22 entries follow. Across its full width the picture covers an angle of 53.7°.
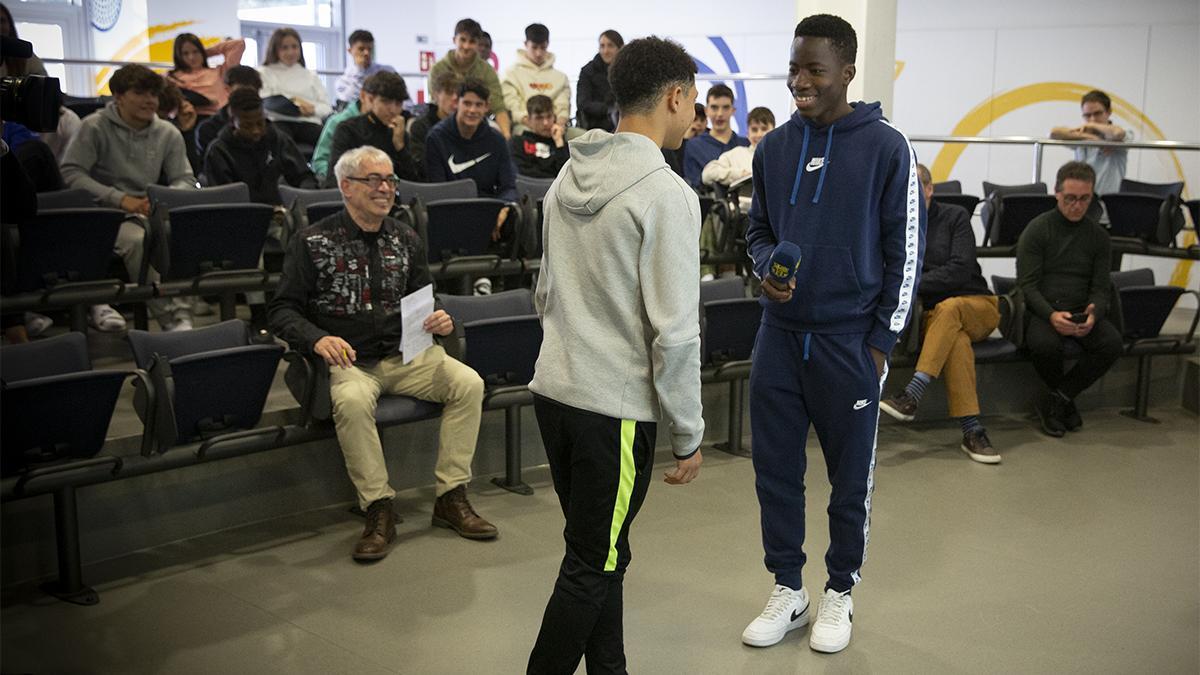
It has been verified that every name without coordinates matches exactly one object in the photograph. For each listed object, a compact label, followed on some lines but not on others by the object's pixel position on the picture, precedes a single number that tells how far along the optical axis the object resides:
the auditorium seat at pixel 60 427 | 3.21
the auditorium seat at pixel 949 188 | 7.18
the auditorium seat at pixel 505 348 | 4.30
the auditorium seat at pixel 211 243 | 4.40
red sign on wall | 12.57
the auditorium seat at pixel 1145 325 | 5.73
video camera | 2.71
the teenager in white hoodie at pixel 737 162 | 6.61
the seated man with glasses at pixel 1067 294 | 5.48
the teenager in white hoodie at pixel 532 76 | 7.87
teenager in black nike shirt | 5.96
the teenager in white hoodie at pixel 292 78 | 7.36
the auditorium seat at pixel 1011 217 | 6.43
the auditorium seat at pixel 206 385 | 3.58
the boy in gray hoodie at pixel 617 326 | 2.24
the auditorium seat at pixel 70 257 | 4.07
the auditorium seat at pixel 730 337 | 4.89
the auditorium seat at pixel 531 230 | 5.28
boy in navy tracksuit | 2.87
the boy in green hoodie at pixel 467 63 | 7.11
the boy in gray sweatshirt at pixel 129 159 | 4.82
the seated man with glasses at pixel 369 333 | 3.93
